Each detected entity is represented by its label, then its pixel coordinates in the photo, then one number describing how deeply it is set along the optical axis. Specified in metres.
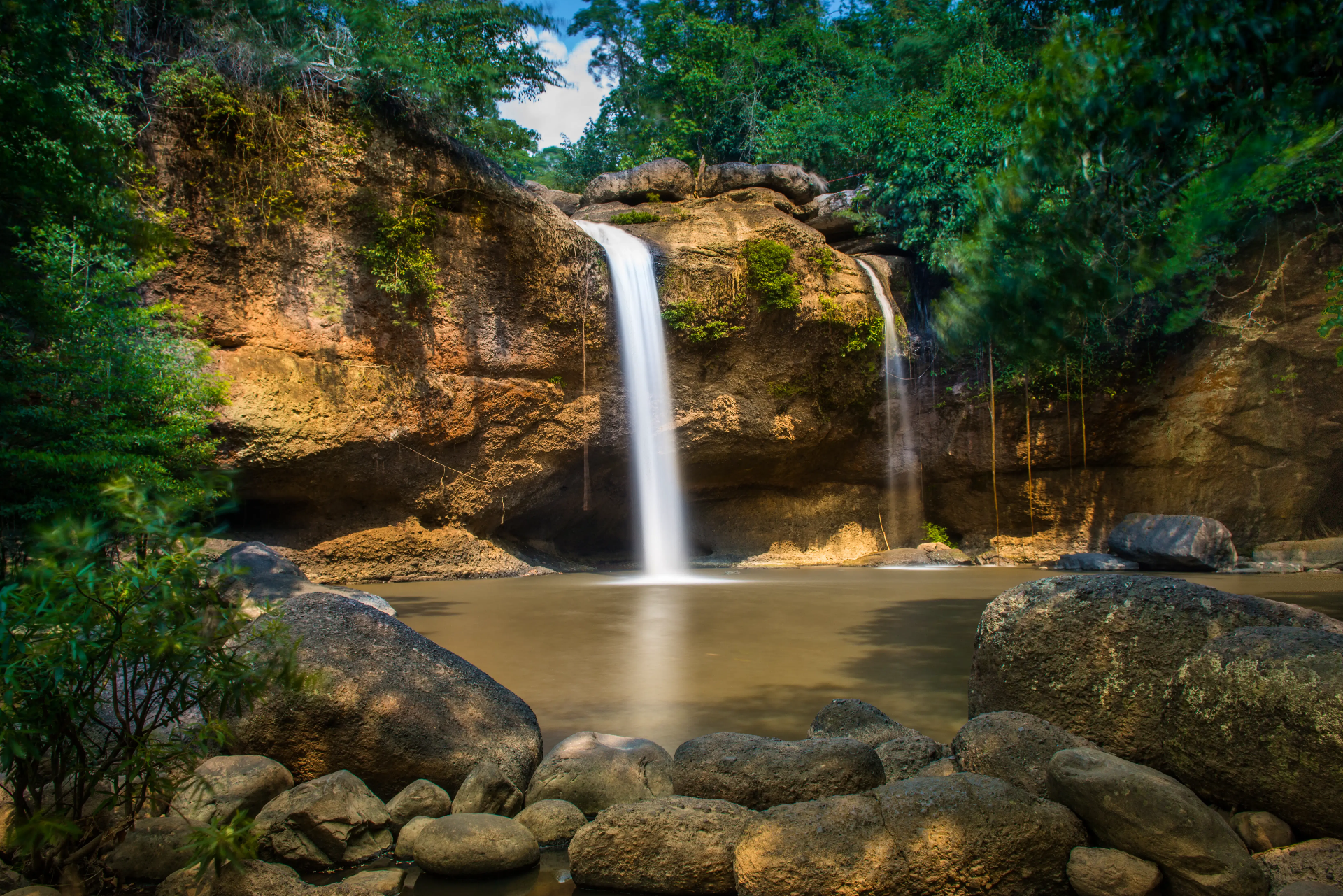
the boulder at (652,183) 18.84
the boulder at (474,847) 2.89
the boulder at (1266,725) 2.73
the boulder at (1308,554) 14.11
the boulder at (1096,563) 14.80
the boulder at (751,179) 19.17
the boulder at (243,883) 2.52
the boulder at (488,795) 3.37
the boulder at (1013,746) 3.31
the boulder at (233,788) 3.05
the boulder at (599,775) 3.51
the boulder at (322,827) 3.00
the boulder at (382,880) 2.76
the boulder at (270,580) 6.60
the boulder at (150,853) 2.66
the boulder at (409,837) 3.07
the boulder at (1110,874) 2.58
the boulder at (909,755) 3.66
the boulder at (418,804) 3.33
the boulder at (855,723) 4.06
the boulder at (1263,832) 2.80
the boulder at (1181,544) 14.09
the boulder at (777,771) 3.30
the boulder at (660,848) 2.81
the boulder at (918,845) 2.61
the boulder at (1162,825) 2.51
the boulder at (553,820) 3.21
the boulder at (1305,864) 2.53
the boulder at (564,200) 20.33
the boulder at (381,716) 3.67
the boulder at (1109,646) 3.61
